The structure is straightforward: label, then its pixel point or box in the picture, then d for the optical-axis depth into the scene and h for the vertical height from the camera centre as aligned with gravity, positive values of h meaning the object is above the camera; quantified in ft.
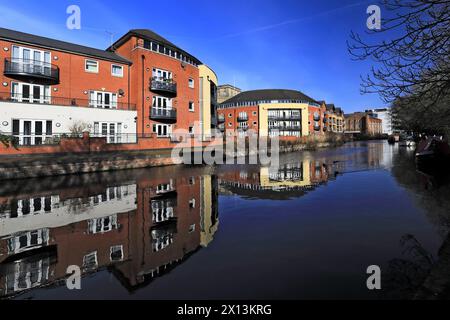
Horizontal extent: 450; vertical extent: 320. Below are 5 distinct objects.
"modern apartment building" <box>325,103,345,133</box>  328.86 +53.49
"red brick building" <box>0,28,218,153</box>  70.59 +22.25
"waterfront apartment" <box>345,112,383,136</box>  448.65 +60.60
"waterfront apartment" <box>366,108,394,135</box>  487.78 +82.85
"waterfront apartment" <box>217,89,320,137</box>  252.42 +42.03
